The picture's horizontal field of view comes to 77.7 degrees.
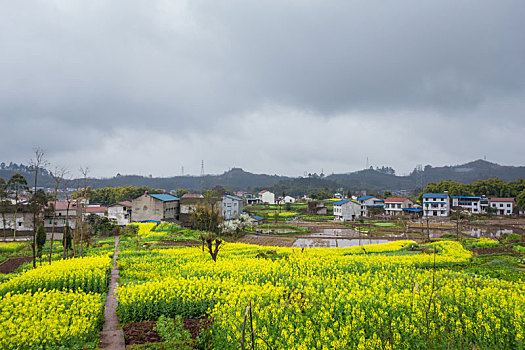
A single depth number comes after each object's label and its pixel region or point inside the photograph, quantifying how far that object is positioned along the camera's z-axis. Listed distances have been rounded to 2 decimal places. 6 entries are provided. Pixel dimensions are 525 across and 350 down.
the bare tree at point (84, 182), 21.22
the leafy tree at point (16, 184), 38.41
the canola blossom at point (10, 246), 28.26
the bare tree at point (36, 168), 18.59
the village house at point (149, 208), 52.88
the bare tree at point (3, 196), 38.44
